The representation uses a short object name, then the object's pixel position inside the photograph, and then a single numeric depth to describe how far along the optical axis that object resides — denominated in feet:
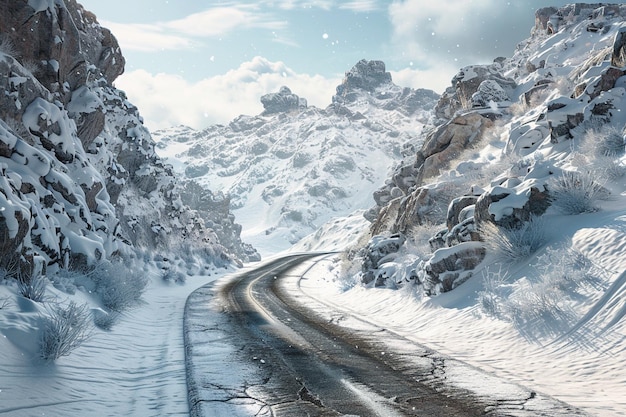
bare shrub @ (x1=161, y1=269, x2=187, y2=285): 68.74
